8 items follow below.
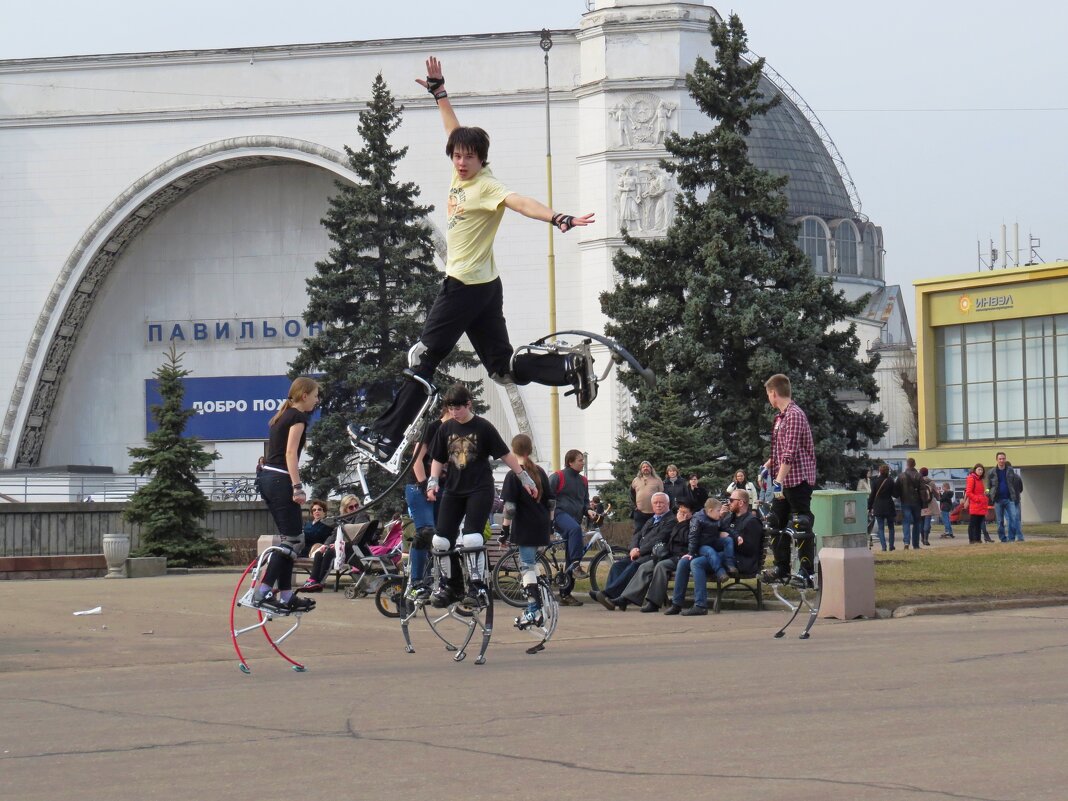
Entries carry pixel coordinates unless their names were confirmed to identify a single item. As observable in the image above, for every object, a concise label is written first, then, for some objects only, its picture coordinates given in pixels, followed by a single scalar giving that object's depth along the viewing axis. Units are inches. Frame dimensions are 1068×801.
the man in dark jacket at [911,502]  1228.5
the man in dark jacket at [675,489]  968.9
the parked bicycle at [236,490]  2021.4
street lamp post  1958.7
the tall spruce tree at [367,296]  1737.2
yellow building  1925.4
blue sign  2406.5
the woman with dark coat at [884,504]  1238.9
